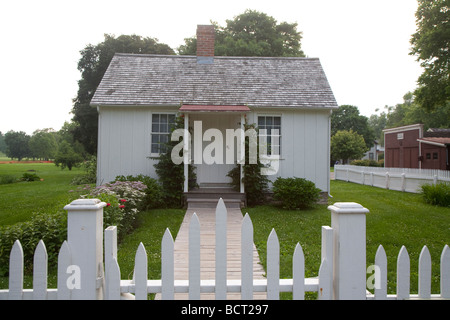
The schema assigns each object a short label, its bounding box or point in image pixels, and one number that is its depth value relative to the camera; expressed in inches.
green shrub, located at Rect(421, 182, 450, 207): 453.4
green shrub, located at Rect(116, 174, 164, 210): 412.8
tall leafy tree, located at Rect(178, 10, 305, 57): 1118.7
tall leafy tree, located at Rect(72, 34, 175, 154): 894.4
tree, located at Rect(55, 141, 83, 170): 1255.7
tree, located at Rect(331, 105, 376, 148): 2439.7
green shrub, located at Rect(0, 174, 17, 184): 843.8
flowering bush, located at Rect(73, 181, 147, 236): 243.8
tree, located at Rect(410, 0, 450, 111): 590.9
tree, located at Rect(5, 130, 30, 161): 2928.2
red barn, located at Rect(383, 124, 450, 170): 808.3
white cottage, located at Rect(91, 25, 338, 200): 478.9
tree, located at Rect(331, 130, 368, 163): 1465.3
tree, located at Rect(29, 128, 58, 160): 2824.8
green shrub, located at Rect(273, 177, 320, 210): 423.8
